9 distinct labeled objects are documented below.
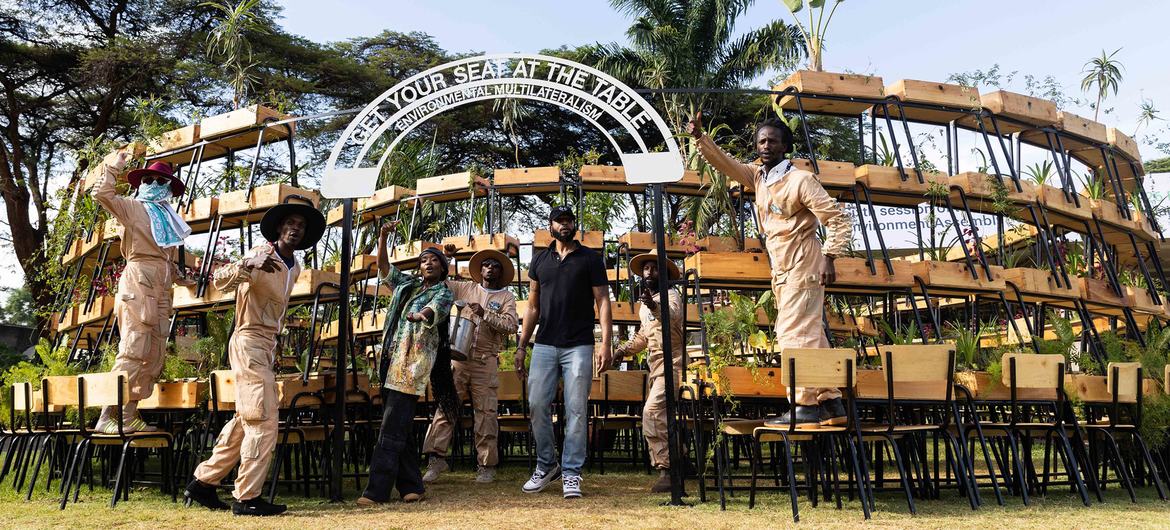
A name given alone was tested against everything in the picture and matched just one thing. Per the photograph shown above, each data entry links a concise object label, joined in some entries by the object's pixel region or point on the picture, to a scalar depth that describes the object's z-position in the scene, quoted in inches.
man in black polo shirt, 240.2
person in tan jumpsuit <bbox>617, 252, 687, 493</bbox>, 255.4
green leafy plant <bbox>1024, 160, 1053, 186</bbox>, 363.6
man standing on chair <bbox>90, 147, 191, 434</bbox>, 267.9
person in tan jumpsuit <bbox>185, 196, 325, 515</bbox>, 209.9
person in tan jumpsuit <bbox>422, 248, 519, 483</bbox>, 272.7
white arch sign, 242.2
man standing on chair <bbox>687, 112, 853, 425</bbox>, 215.6
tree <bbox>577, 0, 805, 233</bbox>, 941.2
